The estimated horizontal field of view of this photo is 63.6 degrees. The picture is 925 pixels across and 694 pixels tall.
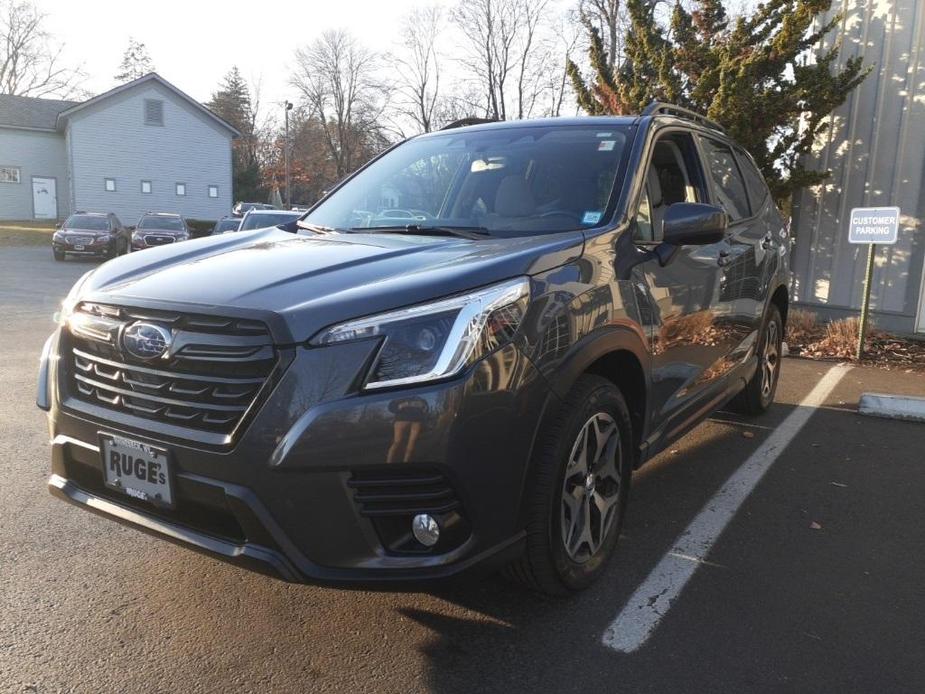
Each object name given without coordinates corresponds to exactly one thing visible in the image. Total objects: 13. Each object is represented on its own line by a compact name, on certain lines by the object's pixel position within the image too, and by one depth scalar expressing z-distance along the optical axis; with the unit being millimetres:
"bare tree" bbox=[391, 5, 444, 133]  52125
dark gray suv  2117
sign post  7605
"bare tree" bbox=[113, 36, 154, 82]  75250
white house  36281
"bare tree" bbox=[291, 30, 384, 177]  59656
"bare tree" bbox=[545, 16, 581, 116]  44344
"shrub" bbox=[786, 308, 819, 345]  9055
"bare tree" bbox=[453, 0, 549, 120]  45906
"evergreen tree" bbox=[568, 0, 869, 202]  9172
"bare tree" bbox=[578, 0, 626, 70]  34819
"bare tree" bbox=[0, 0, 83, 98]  56625
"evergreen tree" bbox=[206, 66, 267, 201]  68812
